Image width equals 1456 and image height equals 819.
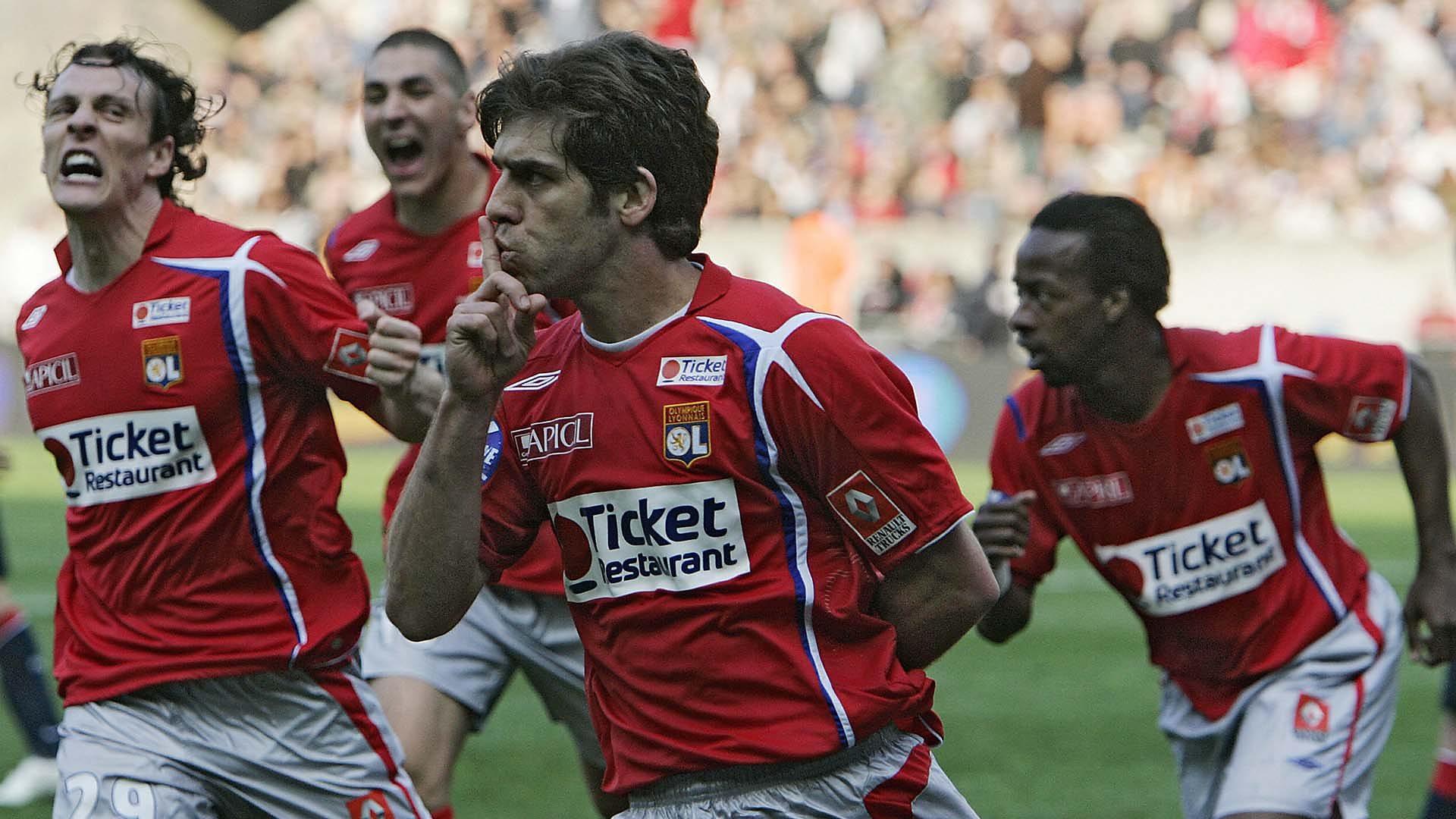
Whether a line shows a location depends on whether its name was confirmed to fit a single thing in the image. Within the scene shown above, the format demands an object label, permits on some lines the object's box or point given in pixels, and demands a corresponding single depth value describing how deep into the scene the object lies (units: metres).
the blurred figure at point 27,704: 13.37
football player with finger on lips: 6.24
